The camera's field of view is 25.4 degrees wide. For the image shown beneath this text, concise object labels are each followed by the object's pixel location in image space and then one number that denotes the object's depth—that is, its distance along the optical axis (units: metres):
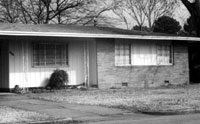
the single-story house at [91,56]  21.59
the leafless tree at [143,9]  55.22
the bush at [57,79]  22.08
